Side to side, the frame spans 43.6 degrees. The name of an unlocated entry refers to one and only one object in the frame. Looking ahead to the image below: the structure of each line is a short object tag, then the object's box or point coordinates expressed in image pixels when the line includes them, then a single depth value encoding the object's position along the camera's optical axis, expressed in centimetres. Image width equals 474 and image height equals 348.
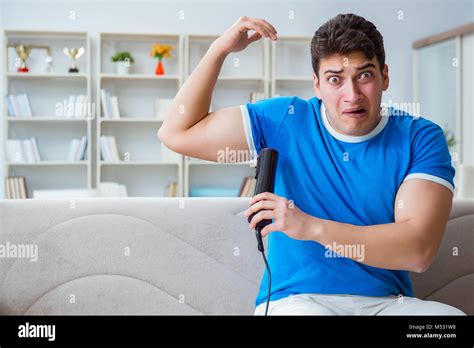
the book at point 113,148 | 455
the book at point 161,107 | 467
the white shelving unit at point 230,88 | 476
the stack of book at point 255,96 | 474
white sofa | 126
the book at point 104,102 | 454
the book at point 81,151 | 452
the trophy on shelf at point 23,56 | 448
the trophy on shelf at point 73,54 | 453
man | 98
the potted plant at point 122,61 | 457
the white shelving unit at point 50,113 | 459
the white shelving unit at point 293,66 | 489
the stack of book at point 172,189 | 464
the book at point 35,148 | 452
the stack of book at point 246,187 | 474
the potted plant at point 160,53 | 459
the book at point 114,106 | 456
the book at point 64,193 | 444
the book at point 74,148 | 454
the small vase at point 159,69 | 462
